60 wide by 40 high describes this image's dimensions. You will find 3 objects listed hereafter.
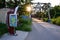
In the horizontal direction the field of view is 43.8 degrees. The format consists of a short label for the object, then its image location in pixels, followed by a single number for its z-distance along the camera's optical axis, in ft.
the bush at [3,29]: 17.18
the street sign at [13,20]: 18.31
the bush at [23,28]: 25.67
